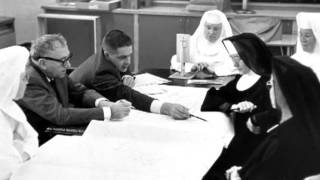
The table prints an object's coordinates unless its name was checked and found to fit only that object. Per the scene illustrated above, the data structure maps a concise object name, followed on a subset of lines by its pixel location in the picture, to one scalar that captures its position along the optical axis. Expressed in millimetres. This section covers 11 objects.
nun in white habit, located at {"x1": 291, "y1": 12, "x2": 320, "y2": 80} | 3711
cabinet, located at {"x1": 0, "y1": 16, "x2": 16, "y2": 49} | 5883
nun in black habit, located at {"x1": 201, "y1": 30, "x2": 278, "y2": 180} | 2156
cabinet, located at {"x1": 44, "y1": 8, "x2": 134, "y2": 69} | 5895
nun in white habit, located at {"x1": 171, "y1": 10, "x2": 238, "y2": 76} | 3943
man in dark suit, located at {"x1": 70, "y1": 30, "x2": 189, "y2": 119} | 2771
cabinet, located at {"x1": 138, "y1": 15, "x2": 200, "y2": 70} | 5633
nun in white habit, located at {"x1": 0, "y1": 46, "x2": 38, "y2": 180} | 1748
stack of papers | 2998
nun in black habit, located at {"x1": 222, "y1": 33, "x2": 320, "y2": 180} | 1391
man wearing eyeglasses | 2293
